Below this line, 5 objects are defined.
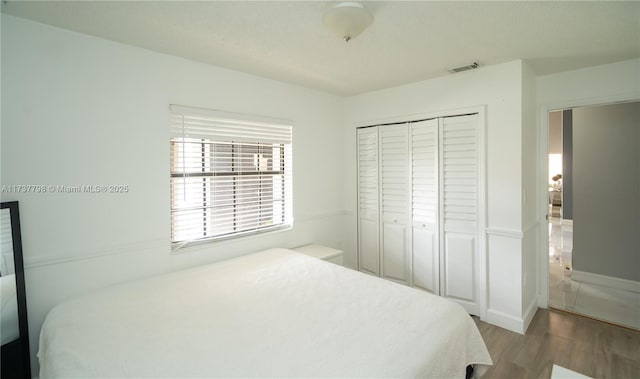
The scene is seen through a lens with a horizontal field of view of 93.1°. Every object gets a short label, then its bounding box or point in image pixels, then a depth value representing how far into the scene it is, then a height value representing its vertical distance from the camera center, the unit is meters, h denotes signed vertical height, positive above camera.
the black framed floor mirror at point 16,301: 1.74 -0.66
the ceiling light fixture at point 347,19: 1.64 +0.94
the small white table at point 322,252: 3.12 -0.69
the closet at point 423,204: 2.96 -0.19
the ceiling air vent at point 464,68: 2.67 +1.07
